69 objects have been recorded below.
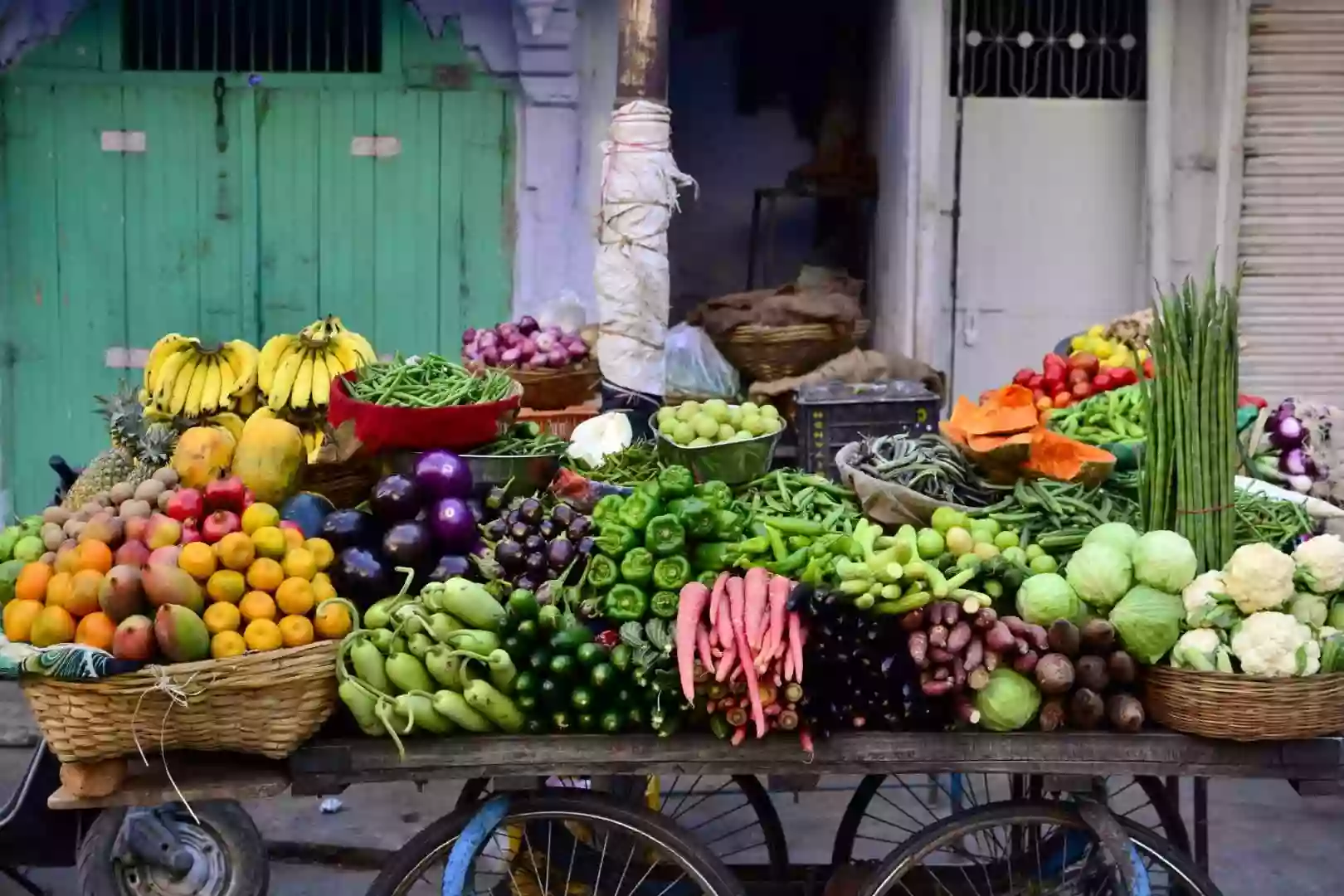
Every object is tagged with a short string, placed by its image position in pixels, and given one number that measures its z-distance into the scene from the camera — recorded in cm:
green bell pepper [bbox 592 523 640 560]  341
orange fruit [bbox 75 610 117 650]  314
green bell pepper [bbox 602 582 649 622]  332
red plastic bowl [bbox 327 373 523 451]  398
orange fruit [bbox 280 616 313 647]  323
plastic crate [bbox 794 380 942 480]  569
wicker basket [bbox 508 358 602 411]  658
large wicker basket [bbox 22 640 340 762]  309
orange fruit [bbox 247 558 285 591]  329
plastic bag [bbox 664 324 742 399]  691
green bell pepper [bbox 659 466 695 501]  350
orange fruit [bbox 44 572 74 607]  320
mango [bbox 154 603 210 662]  309
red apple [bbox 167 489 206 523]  349
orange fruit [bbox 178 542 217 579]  326
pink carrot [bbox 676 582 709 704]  313
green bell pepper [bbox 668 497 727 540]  341
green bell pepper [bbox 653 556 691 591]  335
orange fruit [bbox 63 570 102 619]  320
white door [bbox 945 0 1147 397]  778
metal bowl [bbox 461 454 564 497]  399
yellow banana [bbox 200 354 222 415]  460
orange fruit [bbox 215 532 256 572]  329
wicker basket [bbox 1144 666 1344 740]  317
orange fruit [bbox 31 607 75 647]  315
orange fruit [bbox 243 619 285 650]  318
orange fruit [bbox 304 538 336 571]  345
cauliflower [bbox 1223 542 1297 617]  326
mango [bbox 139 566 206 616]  317
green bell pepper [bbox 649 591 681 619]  332
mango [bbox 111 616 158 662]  308
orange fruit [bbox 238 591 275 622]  323
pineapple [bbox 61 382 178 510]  425
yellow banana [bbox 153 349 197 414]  459
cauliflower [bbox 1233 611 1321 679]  317
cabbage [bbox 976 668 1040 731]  319
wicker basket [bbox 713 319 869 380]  708
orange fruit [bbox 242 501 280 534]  339
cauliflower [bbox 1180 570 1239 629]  328
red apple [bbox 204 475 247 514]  351
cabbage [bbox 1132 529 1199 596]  335
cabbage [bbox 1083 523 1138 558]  347
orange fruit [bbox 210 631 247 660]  314
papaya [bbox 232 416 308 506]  391
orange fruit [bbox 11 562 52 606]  328
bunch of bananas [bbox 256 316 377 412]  457
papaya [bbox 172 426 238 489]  394
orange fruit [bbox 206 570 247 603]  324
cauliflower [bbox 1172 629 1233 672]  320
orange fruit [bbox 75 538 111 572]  329
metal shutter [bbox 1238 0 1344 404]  760
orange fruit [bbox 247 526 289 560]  335
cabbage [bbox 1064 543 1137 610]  337
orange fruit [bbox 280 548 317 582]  334
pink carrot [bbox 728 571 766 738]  313
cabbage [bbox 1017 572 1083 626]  333
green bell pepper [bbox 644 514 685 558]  338
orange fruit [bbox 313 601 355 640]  330
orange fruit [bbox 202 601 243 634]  318
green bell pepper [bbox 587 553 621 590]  339
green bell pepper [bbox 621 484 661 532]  343
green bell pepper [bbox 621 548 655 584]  336
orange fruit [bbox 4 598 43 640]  322
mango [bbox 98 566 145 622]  316
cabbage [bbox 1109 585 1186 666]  326
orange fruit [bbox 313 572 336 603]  334
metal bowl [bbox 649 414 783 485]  429
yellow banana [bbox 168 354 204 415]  458
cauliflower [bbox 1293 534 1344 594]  333
